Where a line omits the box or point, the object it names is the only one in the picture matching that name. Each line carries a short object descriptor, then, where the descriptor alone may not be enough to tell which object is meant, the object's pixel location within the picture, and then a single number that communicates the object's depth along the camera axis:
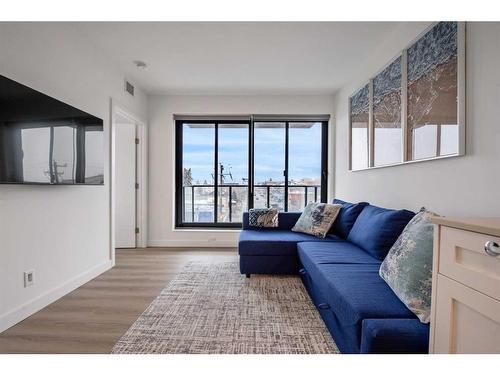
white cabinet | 0.75
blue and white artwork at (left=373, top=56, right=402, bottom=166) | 2.23
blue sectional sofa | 1.05
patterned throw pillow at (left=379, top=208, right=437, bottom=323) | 1.16
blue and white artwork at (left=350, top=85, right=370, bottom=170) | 2.91
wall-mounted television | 1.62
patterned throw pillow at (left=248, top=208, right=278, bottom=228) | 3.30
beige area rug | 1.57
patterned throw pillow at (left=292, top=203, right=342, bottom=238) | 2.86
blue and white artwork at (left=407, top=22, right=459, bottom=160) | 1.56
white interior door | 3.93
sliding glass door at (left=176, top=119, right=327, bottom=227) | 4.23
